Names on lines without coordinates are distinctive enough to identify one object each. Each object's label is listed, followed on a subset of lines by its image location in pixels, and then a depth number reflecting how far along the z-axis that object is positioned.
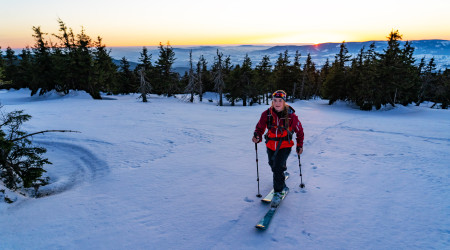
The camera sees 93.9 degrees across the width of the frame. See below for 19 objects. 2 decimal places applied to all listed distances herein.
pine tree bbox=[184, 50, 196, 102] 37.55
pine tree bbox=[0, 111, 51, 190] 5.22
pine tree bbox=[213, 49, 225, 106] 34.43
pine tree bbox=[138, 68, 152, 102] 32.19
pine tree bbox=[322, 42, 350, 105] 38.03
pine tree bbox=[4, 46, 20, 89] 55.66
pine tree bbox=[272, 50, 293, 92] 50.00
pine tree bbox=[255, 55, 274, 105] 43.34
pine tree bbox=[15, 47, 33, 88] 50.92
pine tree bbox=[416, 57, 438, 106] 42.28
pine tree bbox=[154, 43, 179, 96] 43.66
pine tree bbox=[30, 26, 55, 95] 34.69
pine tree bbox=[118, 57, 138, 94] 50.85
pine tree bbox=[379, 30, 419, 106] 29.69
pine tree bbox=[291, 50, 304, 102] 49.53
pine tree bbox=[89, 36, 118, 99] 35.84
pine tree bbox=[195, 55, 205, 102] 39.63
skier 4.58
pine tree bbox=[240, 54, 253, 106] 39.00
